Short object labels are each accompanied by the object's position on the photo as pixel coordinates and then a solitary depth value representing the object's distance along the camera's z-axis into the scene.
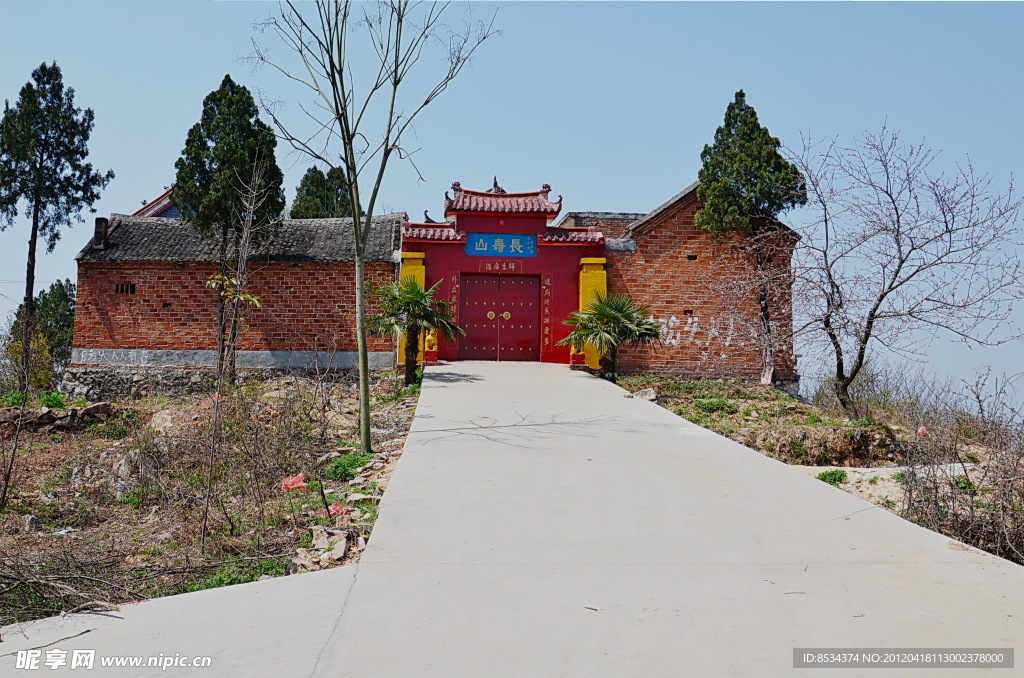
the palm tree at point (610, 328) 13.48
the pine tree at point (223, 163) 15.62
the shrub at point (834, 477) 8.23
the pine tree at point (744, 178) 14.54
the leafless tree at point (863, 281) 11.34
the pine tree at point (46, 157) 19.36
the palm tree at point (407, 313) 12.64
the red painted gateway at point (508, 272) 15.32
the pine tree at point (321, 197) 24.47
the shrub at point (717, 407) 12.55
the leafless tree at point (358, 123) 8.31
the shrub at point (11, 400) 13.01
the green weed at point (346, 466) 7.30
